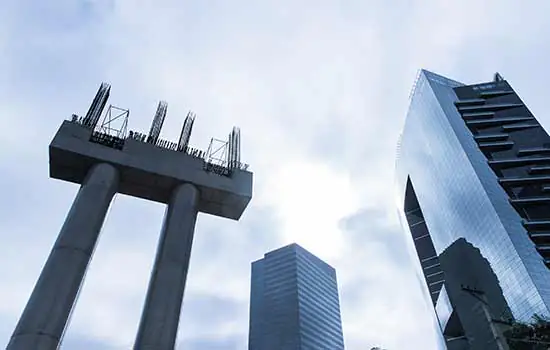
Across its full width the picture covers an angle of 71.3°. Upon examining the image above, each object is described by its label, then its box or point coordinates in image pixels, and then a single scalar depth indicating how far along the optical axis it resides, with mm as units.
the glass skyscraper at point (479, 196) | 65062
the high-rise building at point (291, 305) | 165375
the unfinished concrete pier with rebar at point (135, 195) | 14828
